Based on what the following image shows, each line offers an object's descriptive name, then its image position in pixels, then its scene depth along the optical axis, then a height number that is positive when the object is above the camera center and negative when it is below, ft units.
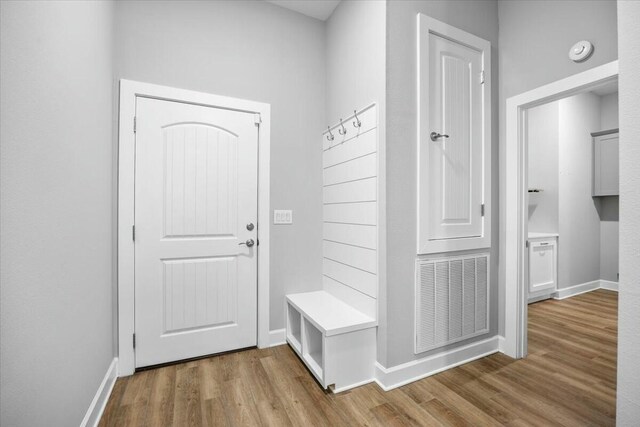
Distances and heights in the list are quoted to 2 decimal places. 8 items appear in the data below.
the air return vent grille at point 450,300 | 6.53 -2.08
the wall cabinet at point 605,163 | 13.64 +2.50
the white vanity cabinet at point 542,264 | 11.85 -2.12
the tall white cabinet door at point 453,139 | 6.52 +1.83
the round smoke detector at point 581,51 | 5.92 +3.44
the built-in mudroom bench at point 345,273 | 6.09 -1.53
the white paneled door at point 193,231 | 6.85 -0.43
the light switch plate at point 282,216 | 8.26 -0.07
